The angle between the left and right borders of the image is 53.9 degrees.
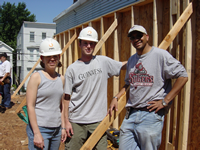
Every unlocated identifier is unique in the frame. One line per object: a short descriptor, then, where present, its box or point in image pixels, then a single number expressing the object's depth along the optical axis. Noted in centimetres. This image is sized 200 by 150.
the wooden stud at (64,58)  876
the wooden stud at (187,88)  320
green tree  4332
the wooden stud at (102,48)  548
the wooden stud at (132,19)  437
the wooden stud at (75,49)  767
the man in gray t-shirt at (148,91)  222
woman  218
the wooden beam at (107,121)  246
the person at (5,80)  786
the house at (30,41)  3197
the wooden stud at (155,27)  369
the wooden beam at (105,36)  479
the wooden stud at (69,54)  813
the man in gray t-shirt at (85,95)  257
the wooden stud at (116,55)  500
